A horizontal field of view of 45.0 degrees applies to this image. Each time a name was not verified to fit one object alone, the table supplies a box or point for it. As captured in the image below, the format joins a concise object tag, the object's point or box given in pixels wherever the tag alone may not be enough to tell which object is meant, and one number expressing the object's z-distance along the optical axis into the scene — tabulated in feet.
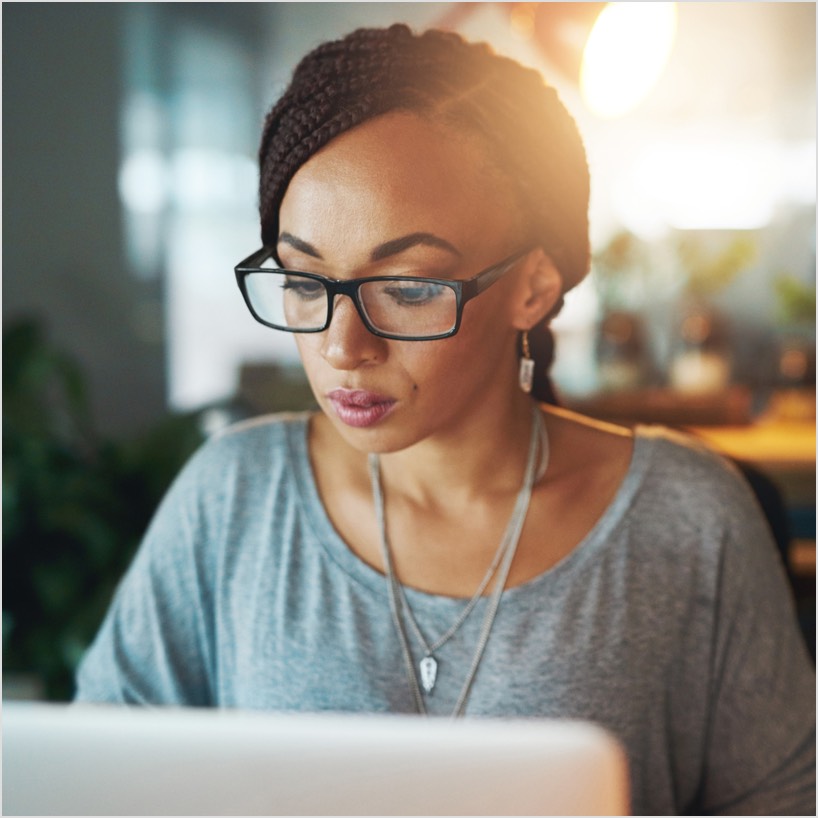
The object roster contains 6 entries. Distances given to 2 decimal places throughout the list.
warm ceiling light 5.26
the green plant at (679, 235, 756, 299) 10.66
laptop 1.62
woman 3.00
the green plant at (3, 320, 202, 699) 7.34
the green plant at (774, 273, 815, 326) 10.61
